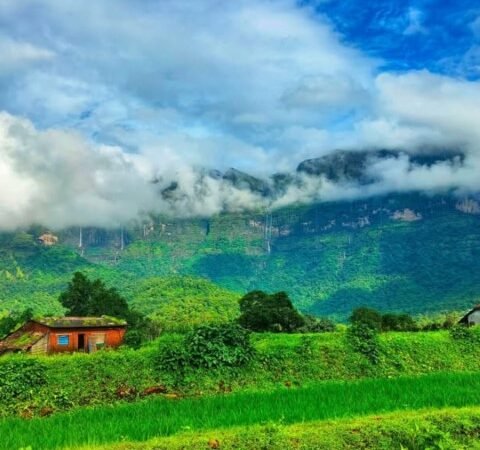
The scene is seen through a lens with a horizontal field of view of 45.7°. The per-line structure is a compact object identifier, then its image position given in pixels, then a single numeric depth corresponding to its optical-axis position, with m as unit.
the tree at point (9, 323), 65.59
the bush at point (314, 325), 56.18
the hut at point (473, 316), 46.56
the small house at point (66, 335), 46.65
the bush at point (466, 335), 17.19
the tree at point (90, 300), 69.00
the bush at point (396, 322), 56.16
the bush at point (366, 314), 61.26
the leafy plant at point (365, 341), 15.66
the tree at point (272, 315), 62.22
